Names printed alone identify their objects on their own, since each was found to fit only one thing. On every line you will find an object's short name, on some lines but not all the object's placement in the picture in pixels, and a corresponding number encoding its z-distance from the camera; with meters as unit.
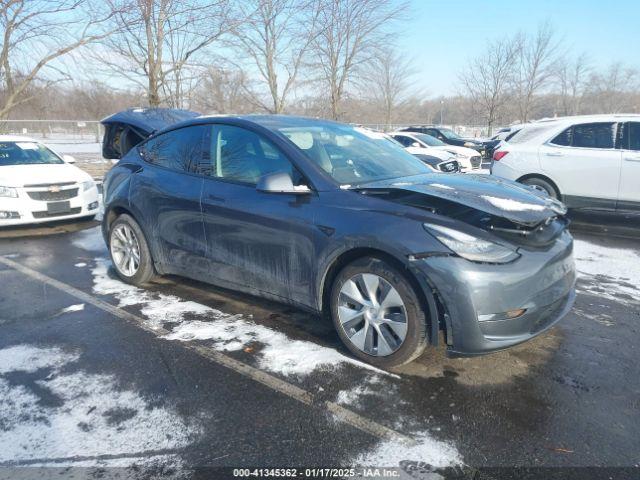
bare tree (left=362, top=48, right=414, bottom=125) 30.19
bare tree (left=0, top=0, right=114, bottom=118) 10.78
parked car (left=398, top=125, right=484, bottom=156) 19.30
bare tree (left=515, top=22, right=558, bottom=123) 26.73
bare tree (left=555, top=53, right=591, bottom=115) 34.09
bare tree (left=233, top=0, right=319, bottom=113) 17.81
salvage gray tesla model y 2.75
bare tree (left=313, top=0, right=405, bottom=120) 20.03
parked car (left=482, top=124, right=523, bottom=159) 19.72
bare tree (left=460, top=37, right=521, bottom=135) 26.61
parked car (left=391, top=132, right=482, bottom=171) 13.67
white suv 6.96
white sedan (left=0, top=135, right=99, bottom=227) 6.83
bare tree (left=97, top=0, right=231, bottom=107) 10.64
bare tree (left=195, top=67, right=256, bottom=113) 14.12
